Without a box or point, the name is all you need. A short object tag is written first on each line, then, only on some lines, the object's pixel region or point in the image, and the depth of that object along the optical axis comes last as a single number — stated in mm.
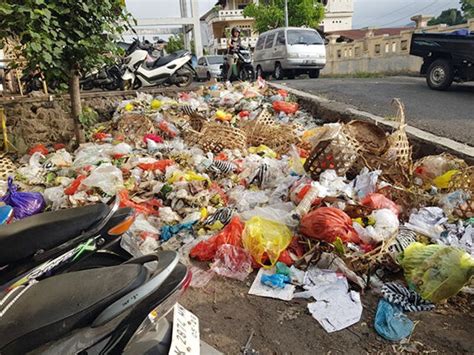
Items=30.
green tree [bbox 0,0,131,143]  3947
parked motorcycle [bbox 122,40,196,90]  8312
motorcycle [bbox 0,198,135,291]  1354
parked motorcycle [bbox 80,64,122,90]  8672
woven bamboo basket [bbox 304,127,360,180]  3496
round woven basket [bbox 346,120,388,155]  3919
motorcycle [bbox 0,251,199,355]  985
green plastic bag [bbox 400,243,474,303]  1990
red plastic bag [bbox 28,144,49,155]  5156
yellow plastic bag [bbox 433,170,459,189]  3240
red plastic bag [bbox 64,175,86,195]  3588
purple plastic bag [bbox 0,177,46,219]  3305
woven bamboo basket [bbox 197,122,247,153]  4691
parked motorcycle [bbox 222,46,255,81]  11840
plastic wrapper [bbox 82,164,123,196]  3562
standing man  11818
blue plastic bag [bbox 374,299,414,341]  1897
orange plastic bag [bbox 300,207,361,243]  2502
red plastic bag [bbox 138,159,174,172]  4074
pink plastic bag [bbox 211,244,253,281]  2506
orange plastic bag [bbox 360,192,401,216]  2891
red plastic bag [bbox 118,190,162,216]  3277
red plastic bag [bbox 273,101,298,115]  6625
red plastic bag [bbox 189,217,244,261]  2688
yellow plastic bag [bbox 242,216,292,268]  2531
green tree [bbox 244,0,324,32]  27406
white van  12039
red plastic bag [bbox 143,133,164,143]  5112
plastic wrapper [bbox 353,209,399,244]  2531
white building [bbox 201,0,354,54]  39250
